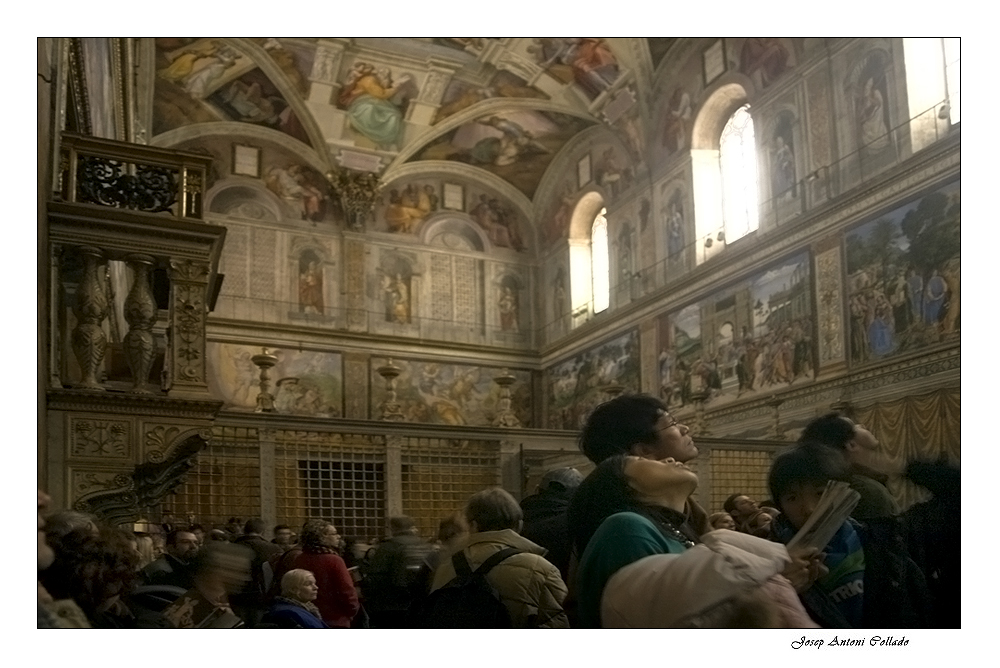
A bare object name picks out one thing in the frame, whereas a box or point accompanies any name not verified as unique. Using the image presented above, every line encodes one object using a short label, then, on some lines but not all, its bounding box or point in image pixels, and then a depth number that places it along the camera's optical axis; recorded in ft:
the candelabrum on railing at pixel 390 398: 22.34
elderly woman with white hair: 15.19
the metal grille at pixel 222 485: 17.34
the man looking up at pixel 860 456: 16.29
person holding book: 15.06
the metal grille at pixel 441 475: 17.31
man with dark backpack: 14.67
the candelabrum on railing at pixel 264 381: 21.68
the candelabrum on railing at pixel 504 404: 20.49
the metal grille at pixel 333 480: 17.43
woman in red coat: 15.53
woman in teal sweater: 11.76
